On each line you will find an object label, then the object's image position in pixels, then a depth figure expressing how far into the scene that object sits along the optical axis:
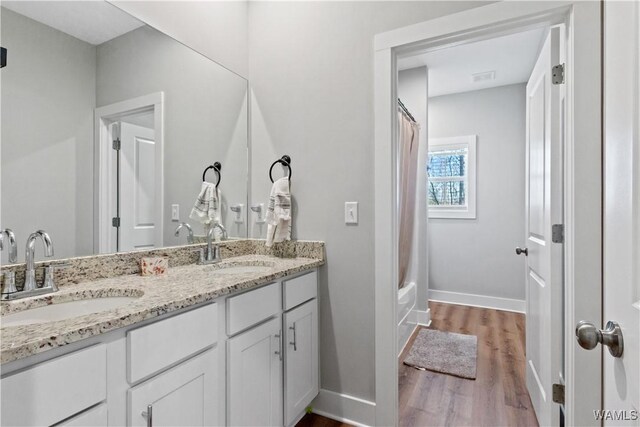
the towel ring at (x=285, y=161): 1.96
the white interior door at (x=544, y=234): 1.44
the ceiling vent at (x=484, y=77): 3.31
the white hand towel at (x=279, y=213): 1.86
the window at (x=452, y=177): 3.86
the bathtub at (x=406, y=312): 2.62
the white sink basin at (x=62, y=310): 0.97
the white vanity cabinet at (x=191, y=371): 0.72
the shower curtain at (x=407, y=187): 2.98
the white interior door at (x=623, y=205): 0.53
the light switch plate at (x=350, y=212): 1.75
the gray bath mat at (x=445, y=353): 2.32
